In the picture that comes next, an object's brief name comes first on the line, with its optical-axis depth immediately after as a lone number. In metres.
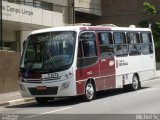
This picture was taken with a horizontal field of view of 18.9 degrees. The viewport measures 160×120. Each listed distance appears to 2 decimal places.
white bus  17.41
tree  46.88
